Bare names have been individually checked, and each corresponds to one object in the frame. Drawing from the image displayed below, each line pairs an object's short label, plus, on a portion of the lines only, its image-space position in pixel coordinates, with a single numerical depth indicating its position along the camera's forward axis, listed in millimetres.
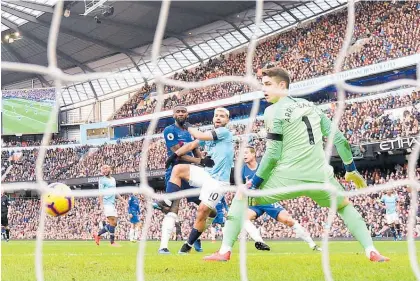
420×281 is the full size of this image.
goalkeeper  5234
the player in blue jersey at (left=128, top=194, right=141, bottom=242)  15422
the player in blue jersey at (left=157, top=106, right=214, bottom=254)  7559
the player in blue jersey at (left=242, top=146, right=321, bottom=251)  8341
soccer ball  4781
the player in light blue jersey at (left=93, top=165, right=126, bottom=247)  11248
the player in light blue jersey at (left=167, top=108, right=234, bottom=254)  6711
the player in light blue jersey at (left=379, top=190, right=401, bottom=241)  14416
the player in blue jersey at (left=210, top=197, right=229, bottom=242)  9922
